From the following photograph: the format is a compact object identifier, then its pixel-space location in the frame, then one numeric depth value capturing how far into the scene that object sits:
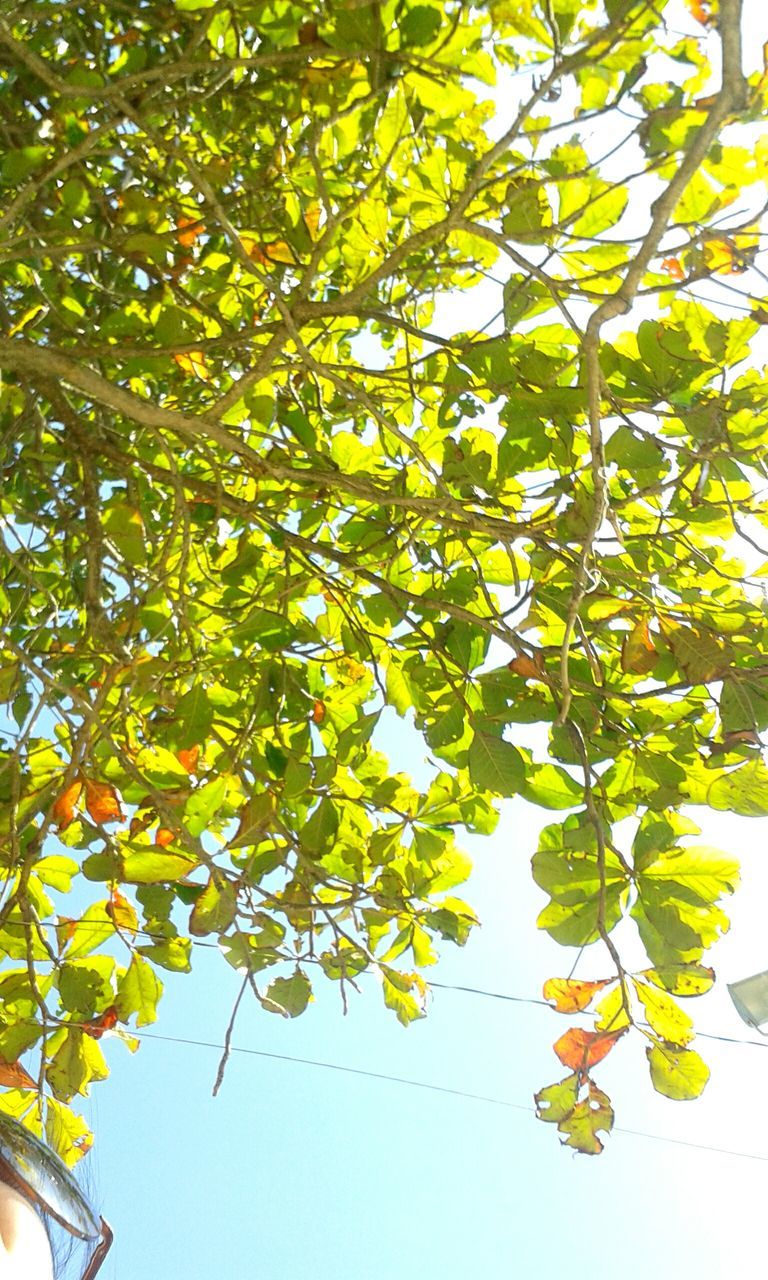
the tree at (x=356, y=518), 1.20
